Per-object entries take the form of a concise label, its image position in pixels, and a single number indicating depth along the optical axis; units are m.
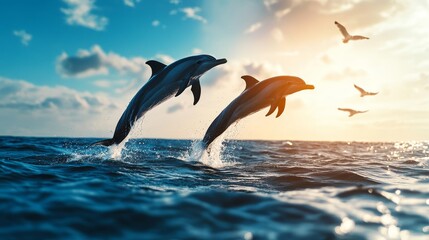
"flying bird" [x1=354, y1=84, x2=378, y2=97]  21.80
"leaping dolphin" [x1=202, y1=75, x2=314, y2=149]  11.76
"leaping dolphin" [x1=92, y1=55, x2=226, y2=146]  11.60
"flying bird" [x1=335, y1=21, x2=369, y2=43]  18.83
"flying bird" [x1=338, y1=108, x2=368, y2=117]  23.82
